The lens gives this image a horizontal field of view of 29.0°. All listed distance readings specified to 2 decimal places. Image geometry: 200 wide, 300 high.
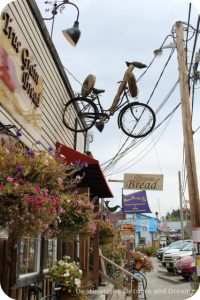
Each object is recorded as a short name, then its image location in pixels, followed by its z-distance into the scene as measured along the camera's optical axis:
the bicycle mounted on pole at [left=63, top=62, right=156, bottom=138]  8.95
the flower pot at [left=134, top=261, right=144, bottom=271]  11.05
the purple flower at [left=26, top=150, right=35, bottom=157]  3.79
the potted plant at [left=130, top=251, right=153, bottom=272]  11.09
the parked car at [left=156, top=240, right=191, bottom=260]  21.70
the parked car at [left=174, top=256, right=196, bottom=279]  14.98
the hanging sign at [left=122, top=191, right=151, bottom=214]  16.48
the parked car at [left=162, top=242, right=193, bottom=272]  17.88
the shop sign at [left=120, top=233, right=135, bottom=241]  15.02
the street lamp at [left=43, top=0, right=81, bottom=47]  7.96
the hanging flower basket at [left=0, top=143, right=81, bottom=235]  3.28
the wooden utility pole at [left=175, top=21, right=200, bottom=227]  7.60
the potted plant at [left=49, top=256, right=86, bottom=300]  5.33
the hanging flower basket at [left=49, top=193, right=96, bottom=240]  4.71
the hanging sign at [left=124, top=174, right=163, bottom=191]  13.98
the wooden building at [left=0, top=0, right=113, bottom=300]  5.23
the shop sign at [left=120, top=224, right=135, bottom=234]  14.92
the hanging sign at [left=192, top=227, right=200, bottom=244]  7.09
